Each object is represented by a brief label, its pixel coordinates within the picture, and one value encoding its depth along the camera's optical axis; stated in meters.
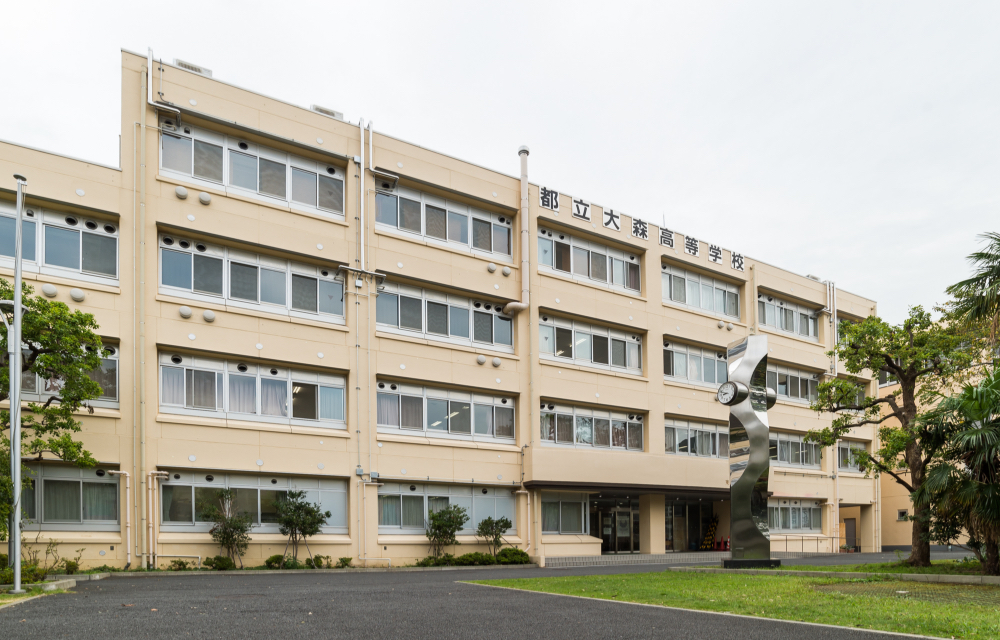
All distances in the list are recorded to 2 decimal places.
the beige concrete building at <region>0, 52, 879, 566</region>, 22.61
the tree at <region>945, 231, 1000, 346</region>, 18.11
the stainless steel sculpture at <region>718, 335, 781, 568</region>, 21.58
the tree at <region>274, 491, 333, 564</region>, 23.77
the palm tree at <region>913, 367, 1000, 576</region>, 15.12
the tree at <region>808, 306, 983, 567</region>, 21.69
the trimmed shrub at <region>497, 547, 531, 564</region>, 27.33
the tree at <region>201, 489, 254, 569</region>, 22.67
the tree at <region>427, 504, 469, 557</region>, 26.59
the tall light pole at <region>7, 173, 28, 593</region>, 15.49
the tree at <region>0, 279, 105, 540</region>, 18.27
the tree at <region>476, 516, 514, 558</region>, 27.92
